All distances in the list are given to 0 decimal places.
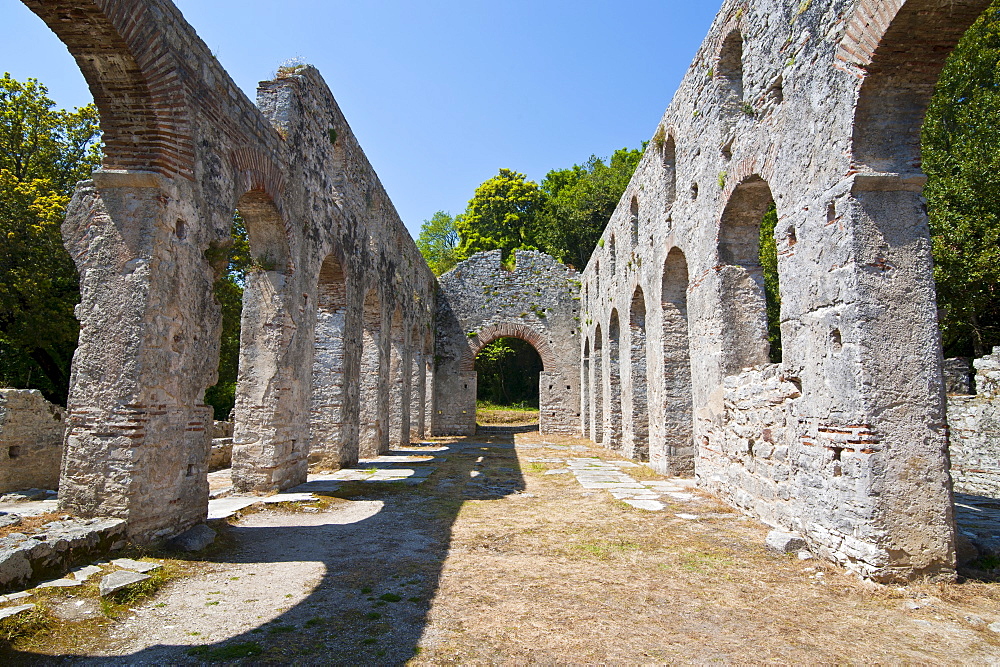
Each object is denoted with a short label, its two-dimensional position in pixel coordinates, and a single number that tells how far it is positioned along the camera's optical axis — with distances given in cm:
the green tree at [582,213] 3142
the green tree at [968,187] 1322
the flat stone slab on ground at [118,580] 361
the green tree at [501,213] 3556
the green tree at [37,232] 1464
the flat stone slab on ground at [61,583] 365
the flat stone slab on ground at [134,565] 408
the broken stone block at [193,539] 483
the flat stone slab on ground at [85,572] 381
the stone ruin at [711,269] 434
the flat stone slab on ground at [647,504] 694
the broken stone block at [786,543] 499
